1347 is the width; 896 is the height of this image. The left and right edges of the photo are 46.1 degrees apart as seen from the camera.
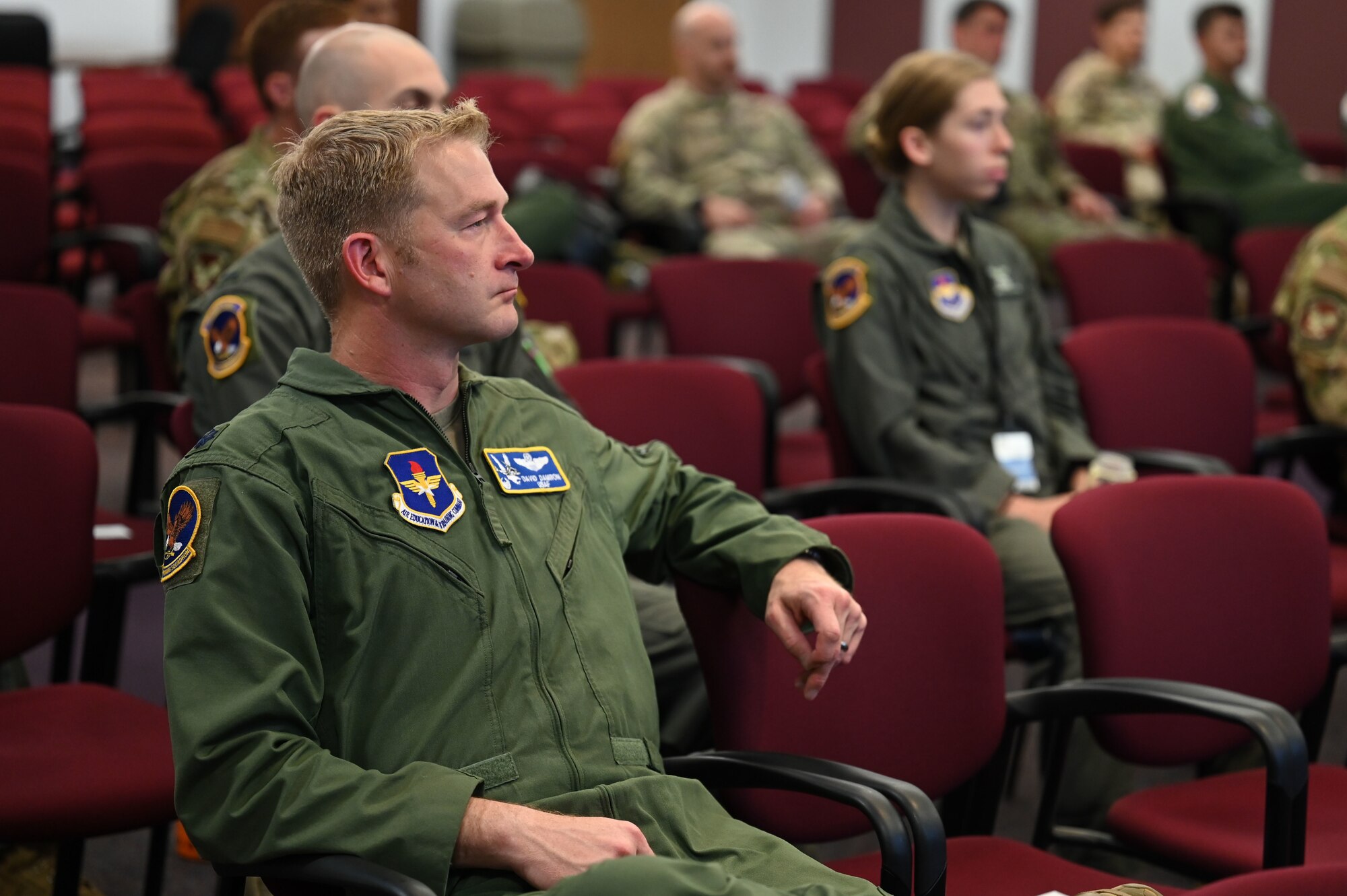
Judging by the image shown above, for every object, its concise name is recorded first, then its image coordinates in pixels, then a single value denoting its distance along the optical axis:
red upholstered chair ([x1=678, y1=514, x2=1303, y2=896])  1.83
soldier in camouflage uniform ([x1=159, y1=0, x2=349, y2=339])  2.94
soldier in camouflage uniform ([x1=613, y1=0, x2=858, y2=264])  5.44
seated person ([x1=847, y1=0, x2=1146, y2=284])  5.83
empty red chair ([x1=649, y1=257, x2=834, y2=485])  3.78
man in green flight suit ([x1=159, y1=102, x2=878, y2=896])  1.39
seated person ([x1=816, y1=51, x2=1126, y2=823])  2.90
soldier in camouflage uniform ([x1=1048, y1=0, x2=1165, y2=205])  7.44
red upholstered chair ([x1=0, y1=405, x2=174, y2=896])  1.85
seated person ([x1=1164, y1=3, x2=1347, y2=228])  6.65
